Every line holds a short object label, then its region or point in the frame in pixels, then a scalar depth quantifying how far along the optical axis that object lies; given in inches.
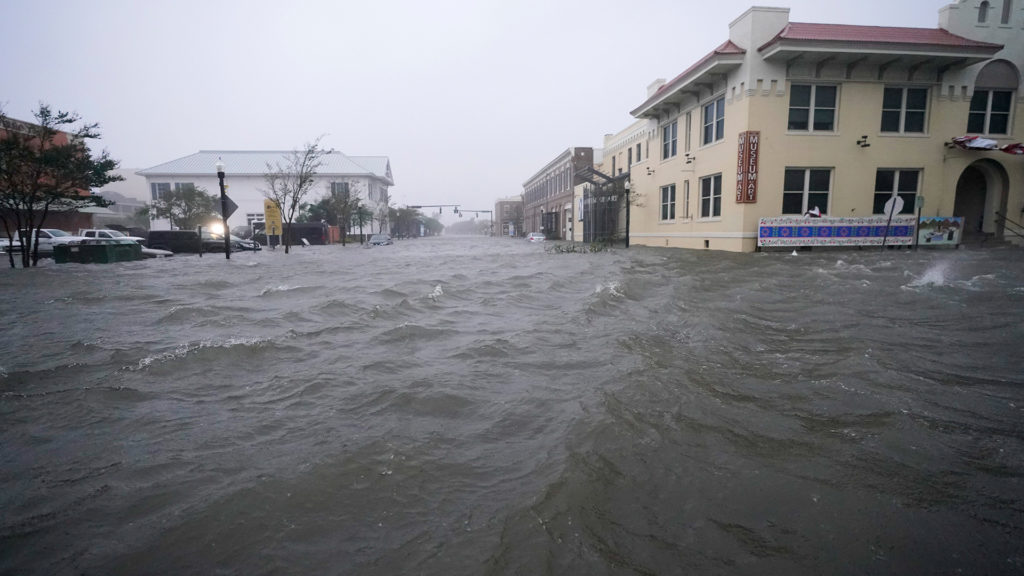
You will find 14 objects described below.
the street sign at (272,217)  1393.5
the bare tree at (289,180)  1335.9
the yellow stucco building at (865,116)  690.2
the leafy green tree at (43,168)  646.5
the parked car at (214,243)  1070.4
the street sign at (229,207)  794.6
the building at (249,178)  2479.1
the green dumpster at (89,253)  737.6
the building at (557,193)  1973.4
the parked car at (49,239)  887.7
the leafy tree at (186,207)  1674.5
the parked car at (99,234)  1018.1
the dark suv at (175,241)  1022.4
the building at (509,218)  3567.9
